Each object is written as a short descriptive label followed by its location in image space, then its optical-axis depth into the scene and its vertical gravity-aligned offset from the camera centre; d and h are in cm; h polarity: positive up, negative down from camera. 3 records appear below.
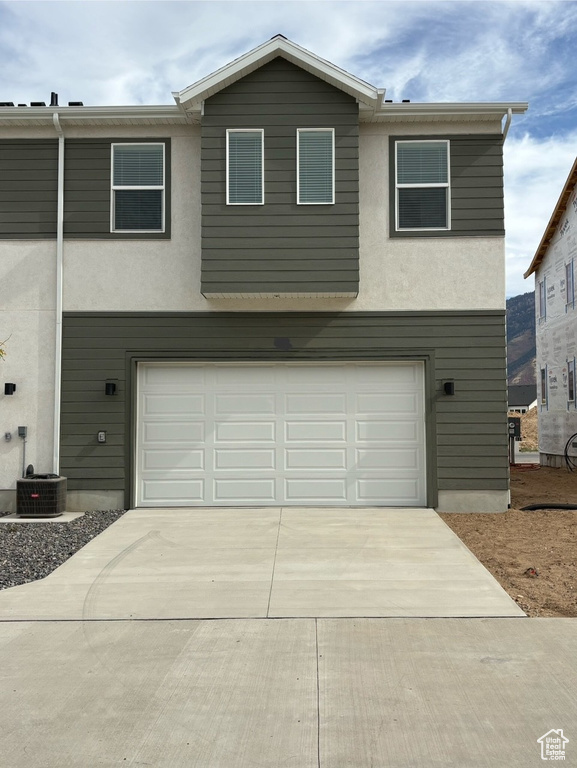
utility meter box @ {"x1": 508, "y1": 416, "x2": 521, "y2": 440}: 1817 -45
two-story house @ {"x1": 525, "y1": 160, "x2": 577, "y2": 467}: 1780 +224
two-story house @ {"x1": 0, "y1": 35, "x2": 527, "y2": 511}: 1021 +109
